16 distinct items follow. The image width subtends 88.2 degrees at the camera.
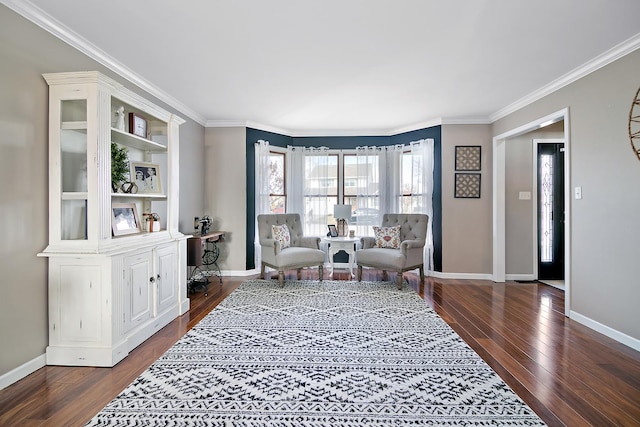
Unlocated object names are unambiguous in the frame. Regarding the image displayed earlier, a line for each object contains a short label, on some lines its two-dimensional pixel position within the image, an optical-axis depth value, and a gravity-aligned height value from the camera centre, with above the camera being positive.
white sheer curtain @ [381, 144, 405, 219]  5.77 +0.60
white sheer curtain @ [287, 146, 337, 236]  5.92 +0.52
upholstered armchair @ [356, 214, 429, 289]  4.61 -0.49
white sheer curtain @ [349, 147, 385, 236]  5.87 +0.42
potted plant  2.80 +0.40
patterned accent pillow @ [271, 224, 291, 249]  5.07 -0.34
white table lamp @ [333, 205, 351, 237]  5.41 -0.05
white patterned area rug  1.79 -1.09
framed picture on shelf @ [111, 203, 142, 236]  2.82 -0.06
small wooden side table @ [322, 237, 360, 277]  5.04 -0.51
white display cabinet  2.38 -0.22
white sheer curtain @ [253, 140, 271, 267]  5.45 +0.46
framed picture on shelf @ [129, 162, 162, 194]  3.16 +0.35
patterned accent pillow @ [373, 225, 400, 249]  5.07 -0.37
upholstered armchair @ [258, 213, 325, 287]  4.72 -0.50
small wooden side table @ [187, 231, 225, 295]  4.15 -0.64
